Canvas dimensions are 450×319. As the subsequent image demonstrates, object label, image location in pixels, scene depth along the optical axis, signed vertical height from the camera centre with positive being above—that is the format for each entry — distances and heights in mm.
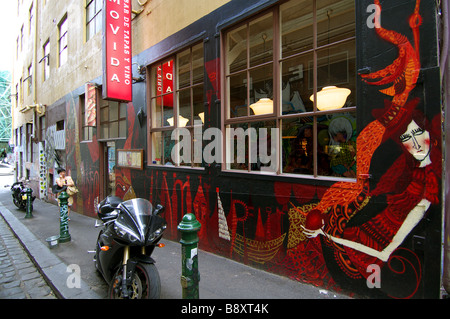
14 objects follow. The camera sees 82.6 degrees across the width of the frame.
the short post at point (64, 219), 5625 -1335
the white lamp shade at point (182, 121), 5441 +801
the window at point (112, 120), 7297 +1181
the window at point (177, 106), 5145 +1134
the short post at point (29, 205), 8633 -1549
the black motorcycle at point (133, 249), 2707 -1069
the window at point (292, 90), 3385 +1044
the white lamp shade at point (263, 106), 4020 +827
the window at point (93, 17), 8164 +4732
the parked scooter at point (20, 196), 9455 -1408
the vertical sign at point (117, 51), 5695 +2482
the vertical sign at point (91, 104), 8023 +1729
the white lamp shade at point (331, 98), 3362 +800
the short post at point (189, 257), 2447 -959
